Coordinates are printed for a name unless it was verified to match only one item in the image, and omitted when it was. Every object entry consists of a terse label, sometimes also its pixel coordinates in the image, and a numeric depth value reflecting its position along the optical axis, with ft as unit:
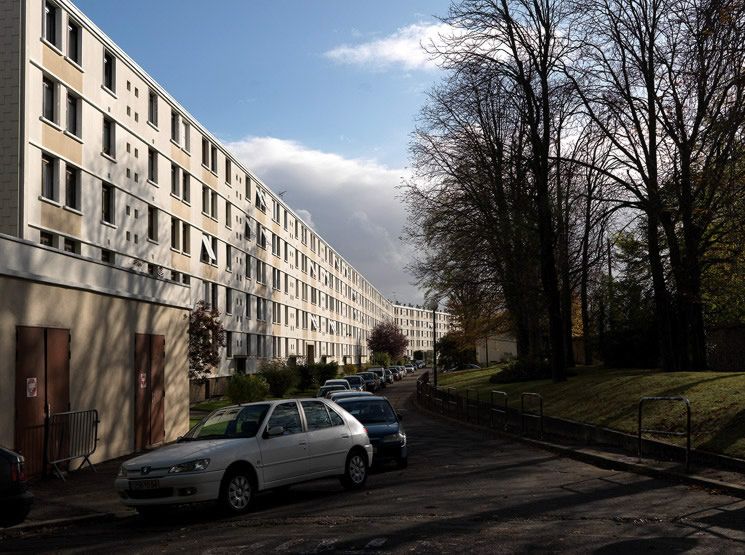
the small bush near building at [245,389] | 104.47
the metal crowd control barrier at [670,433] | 41.91
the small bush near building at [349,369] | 251.19
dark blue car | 49.90
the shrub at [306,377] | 168.55
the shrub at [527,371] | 119.03
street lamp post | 118.48
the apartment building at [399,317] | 631.56
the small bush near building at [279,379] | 140.05
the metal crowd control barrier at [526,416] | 65.26
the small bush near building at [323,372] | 172.04
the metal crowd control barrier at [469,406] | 91.40
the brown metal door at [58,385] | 48.14
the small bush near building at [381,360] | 319.68
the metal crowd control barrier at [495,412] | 78.34
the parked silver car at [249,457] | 32.94
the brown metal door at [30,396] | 45.03
